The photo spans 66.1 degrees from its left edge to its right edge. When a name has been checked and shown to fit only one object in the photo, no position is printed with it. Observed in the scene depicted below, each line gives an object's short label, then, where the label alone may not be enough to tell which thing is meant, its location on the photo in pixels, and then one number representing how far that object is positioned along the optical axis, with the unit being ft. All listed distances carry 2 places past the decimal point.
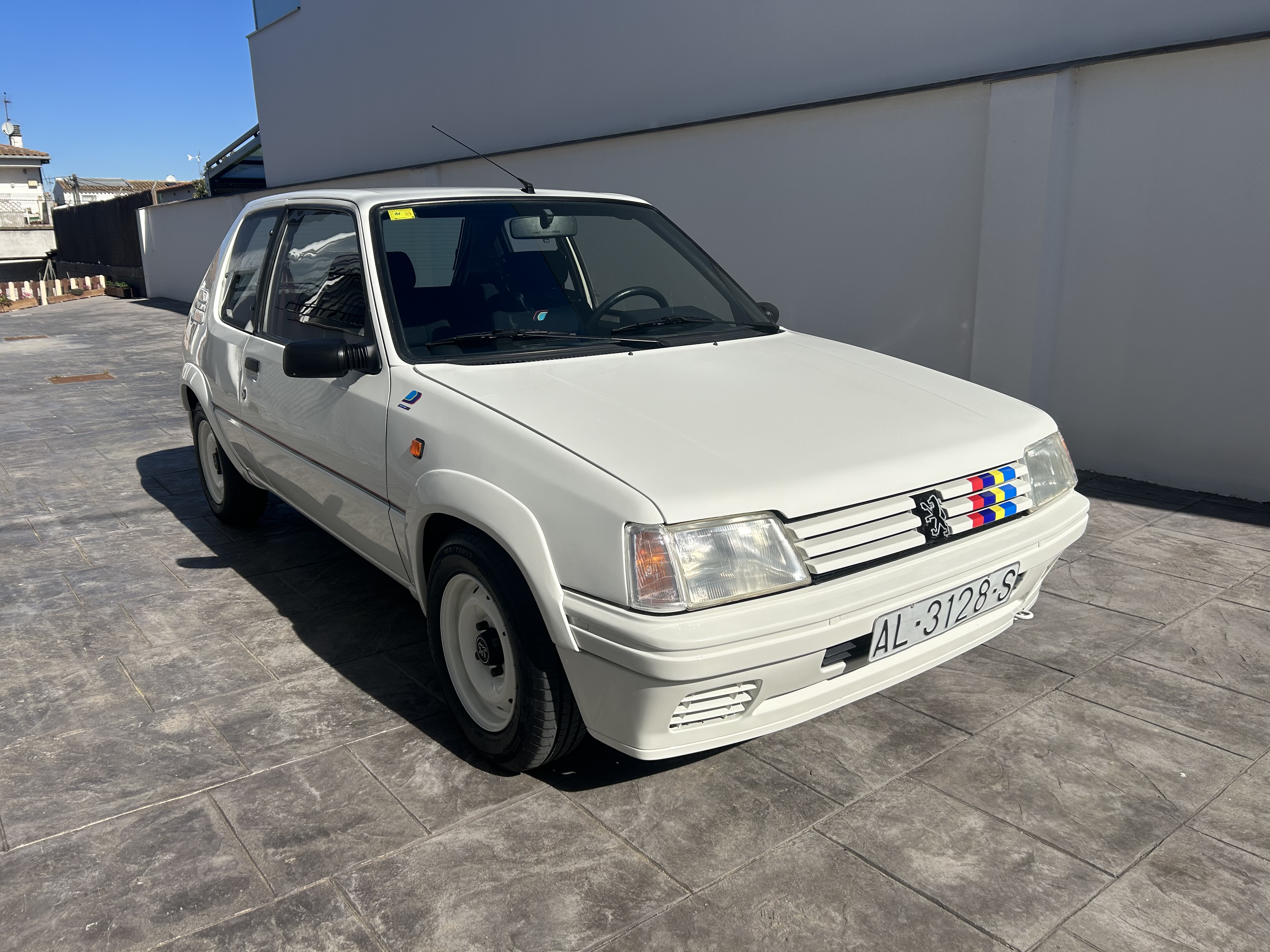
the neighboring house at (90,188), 139.64
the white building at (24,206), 132.05
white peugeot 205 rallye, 8.05
